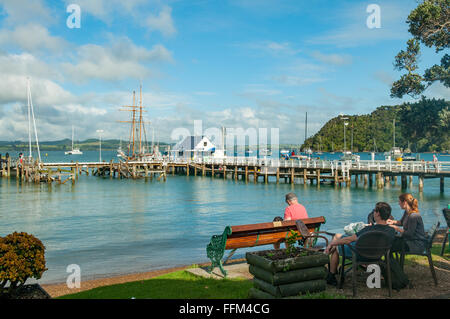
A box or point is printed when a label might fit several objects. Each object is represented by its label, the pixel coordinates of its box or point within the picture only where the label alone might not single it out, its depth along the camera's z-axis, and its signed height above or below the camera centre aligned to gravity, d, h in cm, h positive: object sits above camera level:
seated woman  699 -137
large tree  2026 +596
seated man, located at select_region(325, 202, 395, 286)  662 -137
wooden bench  802 -167
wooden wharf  4084 -169
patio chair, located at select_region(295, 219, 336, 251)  757 -175
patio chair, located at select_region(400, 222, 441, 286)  692 -168
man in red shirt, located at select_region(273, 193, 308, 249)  893 -124
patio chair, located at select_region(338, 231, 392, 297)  627 -148
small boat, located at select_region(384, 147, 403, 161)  10298 +49
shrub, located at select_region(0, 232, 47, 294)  705 -180
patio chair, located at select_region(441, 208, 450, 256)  948 -148
